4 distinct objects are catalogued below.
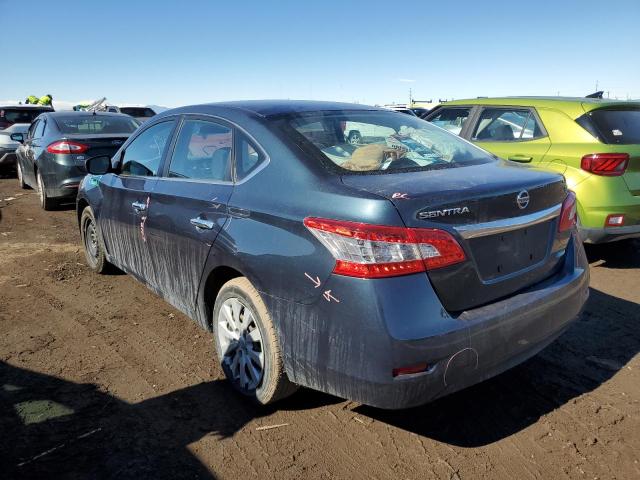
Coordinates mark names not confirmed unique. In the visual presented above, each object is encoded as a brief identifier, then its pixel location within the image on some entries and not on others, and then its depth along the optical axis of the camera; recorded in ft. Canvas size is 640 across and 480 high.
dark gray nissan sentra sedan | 7.12
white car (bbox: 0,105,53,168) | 42.16
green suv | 15.96
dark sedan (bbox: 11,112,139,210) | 25.66
